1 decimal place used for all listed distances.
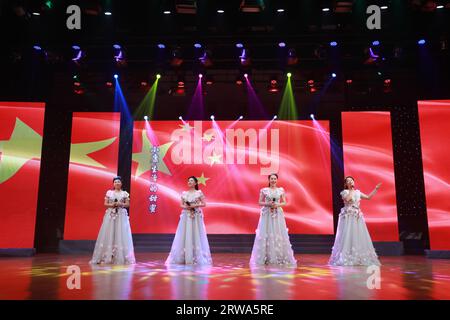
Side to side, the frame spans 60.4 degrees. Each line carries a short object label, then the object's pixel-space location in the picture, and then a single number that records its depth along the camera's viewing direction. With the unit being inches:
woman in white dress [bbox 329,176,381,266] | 259.0
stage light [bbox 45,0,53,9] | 266.1
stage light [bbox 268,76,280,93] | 364.8
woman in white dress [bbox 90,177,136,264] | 267.1
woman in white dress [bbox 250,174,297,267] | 262.5
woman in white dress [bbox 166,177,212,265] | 264.5
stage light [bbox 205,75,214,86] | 363.9
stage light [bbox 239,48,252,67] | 330.6
